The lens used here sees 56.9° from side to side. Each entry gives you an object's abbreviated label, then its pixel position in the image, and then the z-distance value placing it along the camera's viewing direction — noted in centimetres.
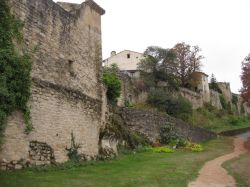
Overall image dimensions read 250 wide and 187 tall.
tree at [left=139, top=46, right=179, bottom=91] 2560
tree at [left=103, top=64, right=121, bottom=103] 1475
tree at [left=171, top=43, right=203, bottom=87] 3122
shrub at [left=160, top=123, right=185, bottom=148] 1513
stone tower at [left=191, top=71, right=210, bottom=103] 3211
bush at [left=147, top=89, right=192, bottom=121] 2238
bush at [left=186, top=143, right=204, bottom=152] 1454
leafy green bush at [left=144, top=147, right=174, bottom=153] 1310
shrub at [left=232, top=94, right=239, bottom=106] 4022
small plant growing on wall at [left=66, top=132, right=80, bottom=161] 900
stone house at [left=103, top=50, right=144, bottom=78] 3108
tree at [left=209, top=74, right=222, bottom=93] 3872
